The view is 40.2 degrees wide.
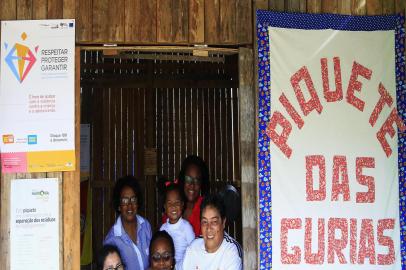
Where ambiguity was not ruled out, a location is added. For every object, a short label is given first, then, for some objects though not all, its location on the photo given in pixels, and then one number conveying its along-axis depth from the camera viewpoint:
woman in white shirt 4.55
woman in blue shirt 4.96
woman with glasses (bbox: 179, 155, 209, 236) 5.24
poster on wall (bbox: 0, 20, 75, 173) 4.50
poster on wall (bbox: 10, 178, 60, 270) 4.46
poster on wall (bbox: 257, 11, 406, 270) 4.57
